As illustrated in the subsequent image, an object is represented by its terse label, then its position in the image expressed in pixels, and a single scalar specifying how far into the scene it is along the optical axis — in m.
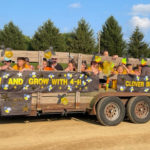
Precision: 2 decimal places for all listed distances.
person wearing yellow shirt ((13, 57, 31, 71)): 5.80
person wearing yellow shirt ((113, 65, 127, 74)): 6.93
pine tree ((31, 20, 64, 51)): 34.78
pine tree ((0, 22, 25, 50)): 35.43
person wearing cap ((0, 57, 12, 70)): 5.65
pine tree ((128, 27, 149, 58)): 36.56
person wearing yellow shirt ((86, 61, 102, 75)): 6.55
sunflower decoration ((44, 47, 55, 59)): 6.01
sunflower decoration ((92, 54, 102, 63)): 6.56
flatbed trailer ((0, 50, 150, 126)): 5.95
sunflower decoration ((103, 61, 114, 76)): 6.72
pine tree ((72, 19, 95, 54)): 36.00
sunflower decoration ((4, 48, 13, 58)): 5.65
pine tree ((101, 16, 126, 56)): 36.81
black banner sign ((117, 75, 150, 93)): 6.75
